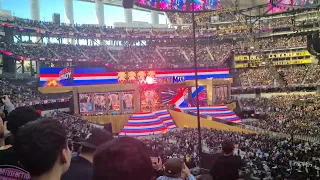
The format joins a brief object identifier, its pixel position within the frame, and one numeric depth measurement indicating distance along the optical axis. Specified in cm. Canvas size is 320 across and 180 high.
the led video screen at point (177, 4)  2631
